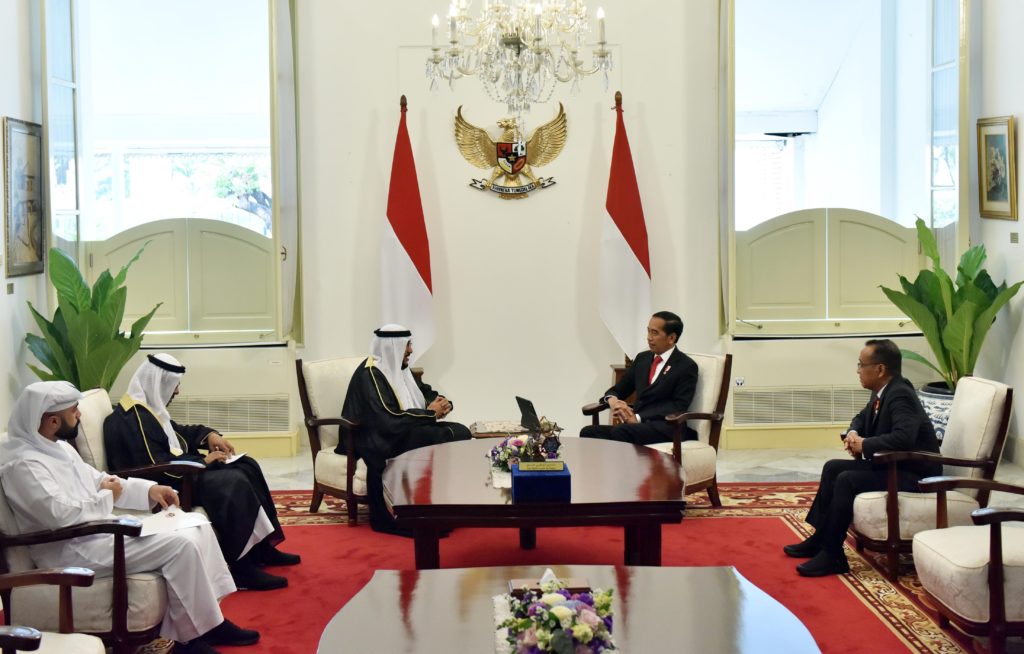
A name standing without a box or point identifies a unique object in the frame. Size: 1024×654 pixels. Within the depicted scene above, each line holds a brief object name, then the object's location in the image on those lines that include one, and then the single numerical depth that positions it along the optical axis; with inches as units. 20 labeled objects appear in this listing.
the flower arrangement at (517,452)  183.2
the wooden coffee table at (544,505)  173.3
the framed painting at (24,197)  261.4
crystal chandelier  211.6
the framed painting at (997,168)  278.1
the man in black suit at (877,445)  193.3
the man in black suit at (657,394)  242.1
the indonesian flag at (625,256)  300.5
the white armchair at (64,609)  126.6
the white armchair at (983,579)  150.3
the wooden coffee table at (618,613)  121.6
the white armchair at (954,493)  186.4
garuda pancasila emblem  304.8
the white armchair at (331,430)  229.9
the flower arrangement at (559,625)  107.3
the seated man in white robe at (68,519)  149.0
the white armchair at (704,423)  232.1
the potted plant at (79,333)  265.9
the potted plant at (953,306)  276.5
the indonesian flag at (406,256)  298.4
